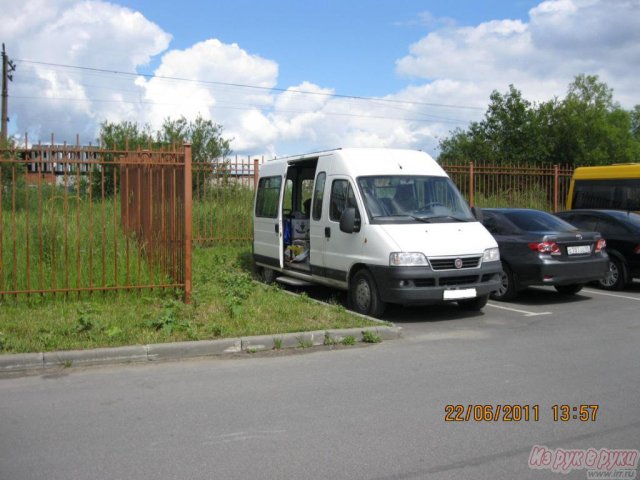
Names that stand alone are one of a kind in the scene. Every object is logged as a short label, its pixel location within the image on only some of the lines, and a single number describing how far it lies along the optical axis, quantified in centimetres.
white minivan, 856
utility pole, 3218
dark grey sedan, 1009
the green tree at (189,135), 2453
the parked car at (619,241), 1166
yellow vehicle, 1425
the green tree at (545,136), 3209
